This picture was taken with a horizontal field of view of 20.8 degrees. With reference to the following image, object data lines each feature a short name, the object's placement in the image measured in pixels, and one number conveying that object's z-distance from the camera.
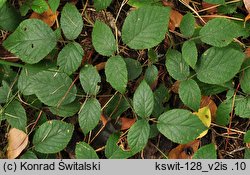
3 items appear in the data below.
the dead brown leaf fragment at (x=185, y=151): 0.94
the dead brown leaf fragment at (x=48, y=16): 0.94
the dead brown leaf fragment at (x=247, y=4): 0.92
